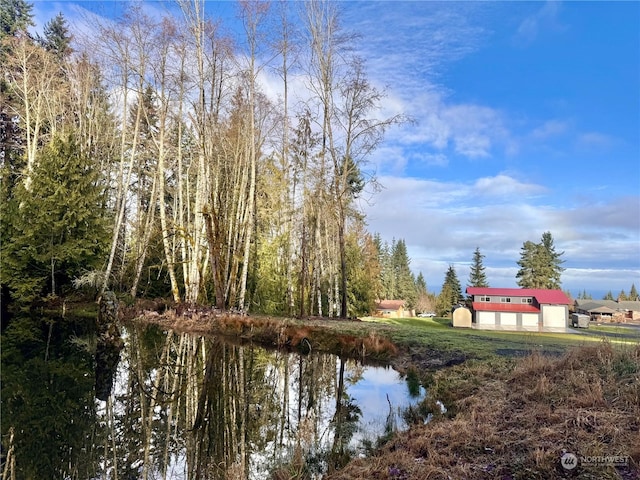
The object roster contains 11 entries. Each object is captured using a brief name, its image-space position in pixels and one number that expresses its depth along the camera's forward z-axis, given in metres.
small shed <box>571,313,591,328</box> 30.89
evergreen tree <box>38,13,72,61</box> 22.19
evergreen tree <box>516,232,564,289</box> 45.06
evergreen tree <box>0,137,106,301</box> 16.00
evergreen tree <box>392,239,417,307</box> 57.94
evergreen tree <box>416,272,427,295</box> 67.29
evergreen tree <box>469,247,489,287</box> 49.03
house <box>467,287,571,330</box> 28.00
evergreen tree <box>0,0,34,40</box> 21.08
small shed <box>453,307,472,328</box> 30.00
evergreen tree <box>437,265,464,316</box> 45.59
